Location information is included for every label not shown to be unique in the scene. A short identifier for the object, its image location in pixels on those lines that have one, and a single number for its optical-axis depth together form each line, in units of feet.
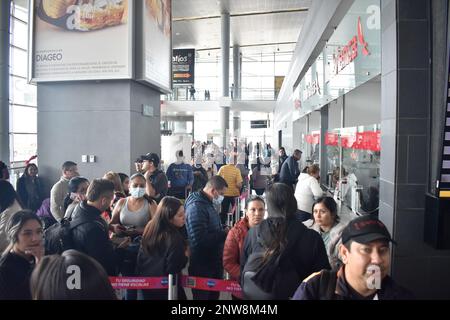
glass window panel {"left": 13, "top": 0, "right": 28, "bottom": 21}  48.06
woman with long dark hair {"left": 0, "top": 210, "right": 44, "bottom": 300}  7.16
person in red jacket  10.09
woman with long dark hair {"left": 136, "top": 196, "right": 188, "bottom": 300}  9.80
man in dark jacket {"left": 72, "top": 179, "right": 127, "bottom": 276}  10.00
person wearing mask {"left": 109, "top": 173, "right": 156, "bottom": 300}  13.16
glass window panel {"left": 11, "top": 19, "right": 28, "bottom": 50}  46.37
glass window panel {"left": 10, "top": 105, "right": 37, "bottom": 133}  46.62
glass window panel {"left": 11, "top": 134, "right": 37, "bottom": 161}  47.14
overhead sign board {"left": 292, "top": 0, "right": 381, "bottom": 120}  14.71
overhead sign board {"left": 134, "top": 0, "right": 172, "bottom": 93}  26.07
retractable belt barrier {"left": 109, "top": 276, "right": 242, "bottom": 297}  9.98
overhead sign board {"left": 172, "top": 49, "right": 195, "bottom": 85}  69.51
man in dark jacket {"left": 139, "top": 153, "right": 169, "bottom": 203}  19.43
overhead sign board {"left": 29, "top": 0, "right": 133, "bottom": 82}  25.26
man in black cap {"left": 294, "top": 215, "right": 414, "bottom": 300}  5.72
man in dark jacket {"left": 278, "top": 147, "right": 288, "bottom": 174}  37.26
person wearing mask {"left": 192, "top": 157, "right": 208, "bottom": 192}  25.20
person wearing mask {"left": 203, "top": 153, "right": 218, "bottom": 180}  33.44
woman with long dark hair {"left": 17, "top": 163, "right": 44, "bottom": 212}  22.57
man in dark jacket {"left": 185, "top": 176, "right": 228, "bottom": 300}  11.69
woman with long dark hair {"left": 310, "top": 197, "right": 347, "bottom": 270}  11.27
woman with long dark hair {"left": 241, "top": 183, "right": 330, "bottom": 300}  7.82
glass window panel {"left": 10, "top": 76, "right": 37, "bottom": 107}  46.57
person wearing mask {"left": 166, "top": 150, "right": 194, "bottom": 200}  24.17
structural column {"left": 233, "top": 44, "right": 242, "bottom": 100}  95.45
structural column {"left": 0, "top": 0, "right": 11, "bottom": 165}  32.22
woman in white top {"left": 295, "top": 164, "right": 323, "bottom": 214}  17.65
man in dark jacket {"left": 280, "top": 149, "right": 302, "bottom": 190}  30.22
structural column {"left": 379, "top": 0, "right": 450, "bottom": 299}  11.23
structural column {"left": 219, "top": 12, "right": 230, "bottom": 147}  69.87
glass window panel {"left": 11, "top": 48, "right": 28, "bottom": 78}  46.42
